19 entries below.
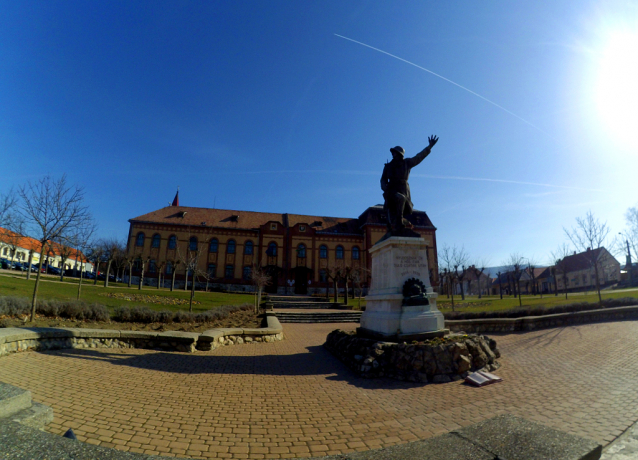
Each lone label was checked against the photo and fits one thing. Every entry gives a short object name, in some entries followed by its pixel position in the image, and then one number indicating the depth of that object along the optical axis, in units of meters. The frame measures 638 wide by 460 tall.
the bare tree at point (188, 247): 42.74
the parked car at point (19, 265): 48.77
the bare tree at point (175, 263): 35.50
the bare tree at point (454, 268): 33.61
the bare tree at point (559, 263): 41.57
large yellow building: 43.28
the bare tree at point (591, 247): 23.90
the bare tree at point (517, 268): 41.51
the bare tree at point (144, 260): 40.38
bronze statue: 9.64
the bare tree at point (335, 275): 32.83
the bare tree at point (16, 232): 13.07
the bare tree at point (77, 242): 13.49
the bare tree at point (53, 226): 11.45
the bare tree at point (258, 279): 23.30
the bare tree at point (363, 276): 44.81
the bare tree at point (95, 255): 36.88
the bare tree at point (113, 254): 30.35
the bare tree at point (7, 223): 14.00
